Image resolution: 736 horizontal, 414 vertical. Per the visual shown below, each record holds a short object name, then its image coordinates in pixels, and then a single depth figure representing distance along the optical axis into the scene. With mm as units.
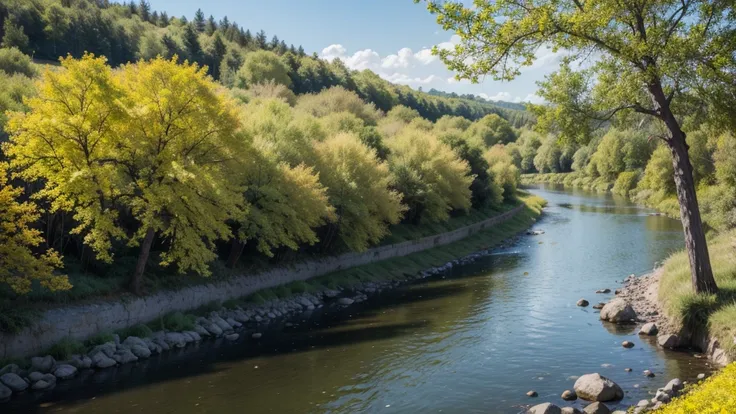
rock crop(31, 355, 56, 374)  20047
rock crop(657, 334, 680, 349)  20188
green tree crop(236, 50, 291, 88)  96250
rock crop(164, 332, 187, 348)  24703
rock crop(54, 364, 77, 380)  20141
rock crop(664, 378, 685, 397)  15555
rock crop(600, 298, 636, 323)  24766
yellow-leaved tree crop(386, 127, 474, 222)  52219
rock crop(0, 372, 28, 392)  18734
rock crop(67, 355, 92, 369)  21086
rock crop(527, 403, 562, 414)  14766
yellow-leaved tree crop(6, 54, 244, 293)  22859
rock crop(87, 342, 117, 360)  21938
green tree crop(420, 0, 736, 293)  16500
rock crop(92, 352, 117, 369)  21562
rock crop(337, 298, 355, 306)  33719
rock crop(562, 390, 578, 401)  16453
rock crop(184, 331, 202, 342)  25703
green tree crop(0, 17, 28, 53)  76231
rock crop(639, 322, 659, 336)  22250
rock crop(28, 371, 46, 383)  19422
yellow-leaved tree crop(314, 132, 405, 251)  39000
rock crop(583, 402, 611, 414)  14859
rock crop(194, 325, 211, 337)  26347
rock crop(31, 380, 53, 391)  19188
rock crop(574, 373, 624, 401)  15984
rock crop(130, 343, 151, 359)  22984
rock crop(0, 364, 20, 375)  19109
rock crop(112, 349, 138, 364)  22219
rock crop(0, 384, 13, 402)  18267
